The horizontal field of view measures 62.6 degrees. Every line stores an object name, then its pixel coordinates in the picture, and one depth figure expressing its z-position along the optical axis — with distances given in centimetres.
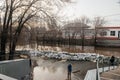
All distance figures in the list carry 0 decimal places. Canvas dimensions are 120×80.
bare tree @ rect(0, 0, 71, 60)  814
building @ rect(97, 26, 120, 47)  2167
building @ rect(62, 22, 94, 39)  2482
